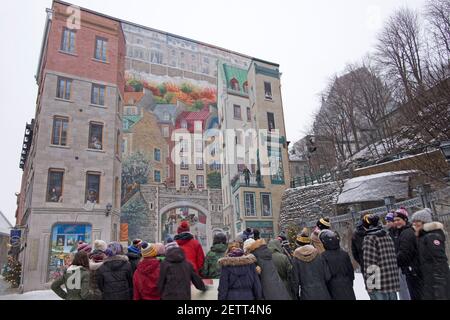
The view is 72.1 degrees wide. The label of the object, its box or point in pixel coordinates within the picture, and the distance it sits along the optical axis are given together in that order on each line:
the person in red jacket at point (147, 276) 3.91
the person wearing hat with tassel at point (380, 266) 4.32
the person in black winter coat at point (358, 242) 4.71
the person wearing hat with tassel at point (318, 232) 4.98
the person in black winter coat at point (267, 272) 4.09
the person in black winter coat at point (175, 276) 3.73
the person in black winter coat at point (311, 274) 4.13
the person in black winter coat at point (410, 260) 4.46
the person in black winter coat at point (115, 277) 4.14
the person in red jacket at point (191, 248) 4.77
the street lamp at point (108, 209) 17.82
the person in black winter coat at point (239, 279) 3.84
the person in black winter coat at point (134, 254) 4.86
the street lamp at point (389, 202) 11.30
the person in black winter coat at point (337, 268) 4.17
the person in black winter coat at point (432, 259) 3.99
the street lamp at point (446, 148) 7.35
